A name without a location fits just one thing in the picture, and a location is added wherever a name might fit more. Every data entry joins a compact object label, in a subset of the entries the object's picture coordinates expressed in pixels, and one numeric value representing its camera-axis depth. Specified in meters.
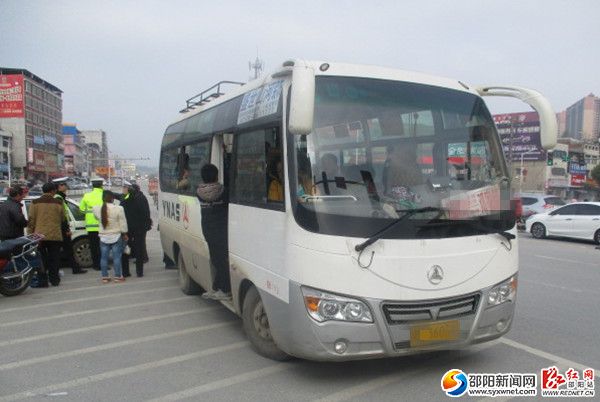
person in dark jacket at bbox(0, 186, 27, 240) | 8.01
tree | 61.87
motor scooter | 7.68
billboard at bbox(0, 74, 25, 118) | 49.44
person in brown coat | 8.34
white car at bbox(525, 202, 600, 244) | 16.08
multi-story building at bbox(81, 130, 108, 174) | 174.61
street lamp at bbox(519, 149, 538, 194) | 64.06
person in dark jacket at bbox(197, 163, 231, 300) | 5.59
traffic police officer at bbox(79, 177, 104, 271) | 9.44
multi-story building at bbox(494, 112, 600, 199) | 60.12
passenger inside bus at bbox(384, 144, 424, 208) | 3.96
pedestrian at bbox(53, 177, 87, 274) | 9.43
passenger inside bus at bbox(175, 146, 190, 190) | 7.34
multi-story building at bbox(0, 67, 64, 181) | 86.75
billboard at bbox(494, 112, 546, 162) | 59.12
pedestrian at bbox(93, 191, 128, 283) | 8.53
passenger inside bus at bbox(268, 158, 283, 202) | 4.18
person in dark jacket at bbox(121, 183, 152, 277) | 9.31
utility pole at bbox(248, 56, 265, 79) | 20.70
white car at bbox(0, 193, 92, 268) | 10.02
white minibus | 3.77
